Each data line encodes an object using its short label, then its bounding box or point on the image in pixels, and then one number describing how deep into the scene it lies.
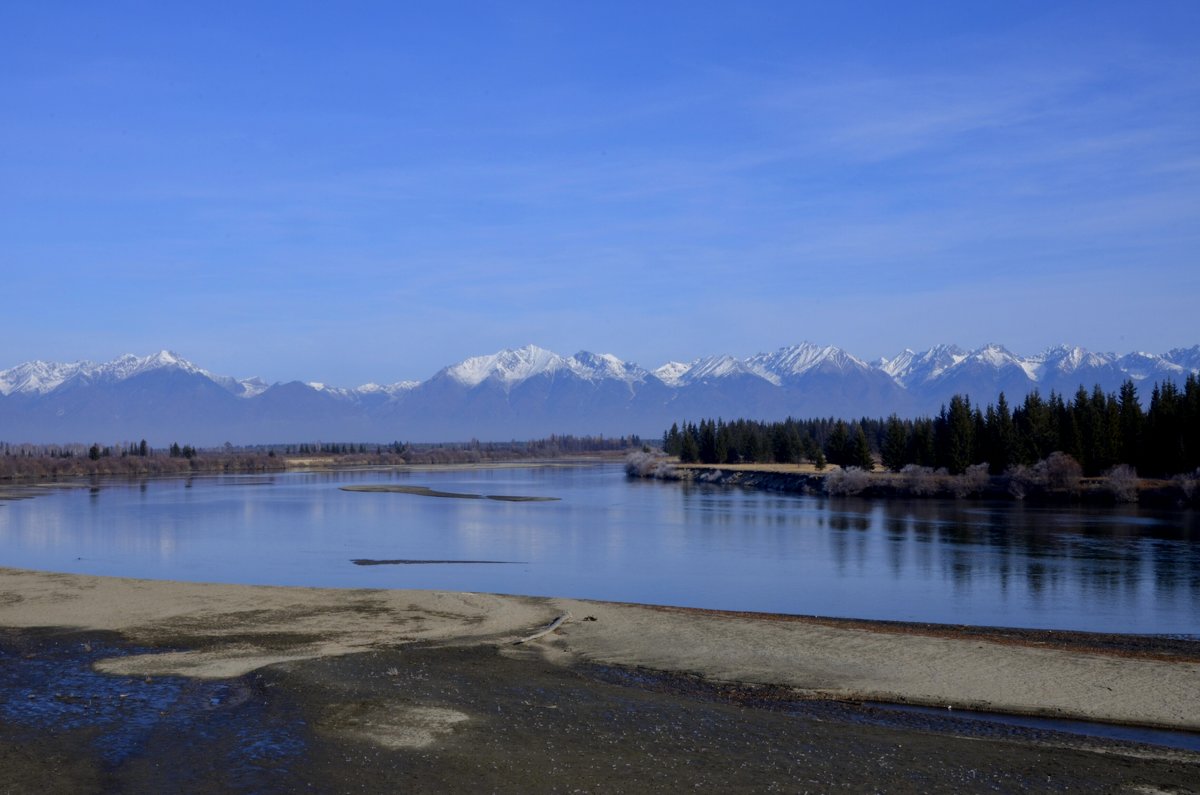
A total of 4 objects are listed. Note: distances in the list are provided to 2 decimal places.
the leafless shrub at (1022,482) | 74.42
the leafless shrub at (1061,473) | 71.81
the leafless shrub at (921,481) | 79.62
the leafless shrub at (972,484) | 77.94
